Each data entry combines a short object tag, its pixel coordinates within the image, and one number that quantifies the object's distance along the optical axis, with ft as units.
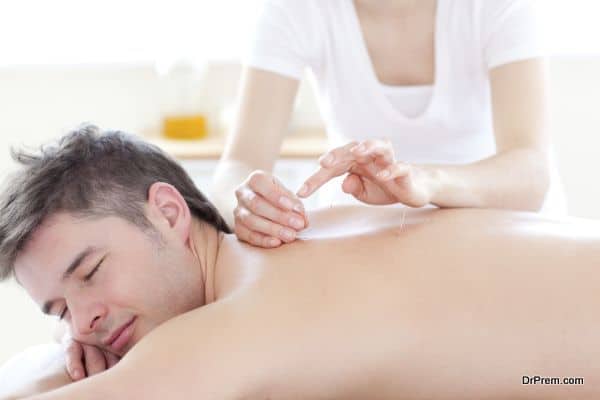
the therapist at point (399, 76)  5.92
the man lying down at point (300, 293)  4.64
